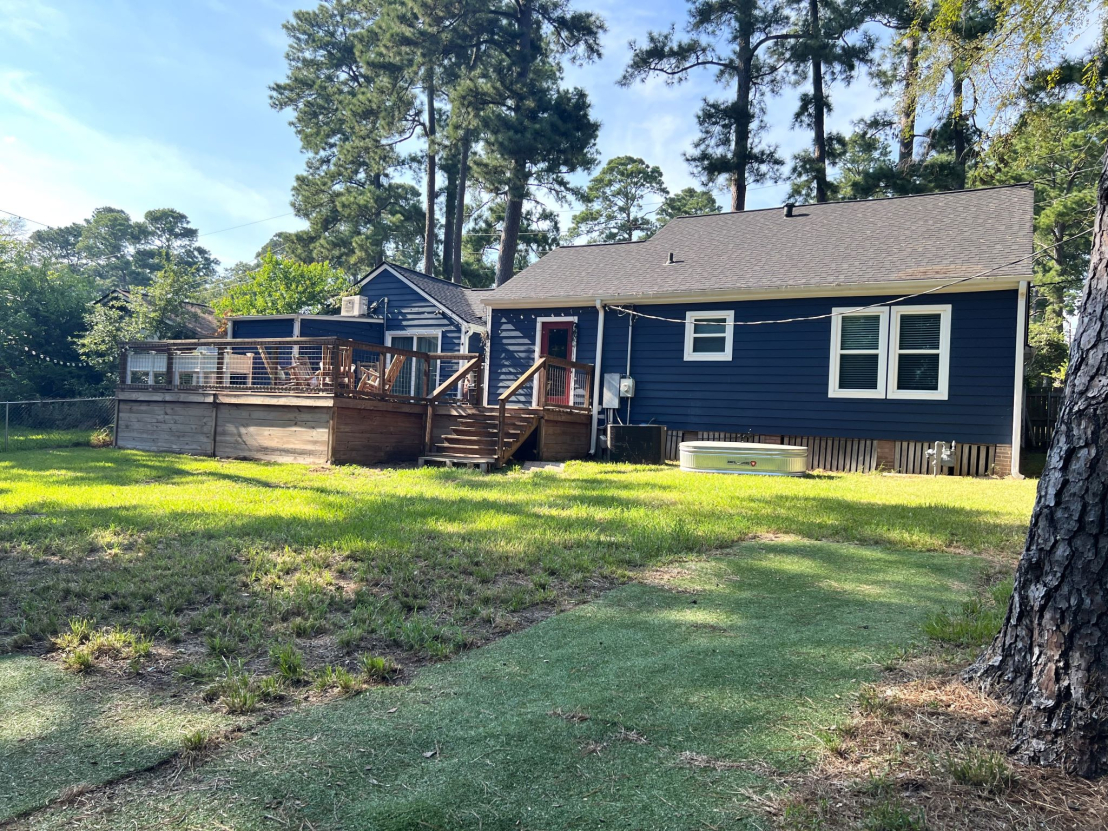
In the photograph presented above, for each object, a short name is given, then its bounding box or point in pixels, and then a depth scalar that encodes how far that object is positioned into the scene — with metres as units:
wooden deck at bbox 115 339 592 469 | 11.81
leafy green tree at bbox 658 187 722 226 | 36.12
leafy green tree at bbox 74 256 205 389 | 20.70
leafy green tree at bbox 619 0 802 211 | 23.20
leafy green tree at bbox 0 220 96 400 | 21.30
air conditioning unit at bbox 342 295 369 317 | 20.75
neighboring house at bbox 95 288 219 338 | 23.22
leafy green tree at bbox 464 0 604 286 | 24.22
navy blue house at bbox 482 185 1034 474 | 11.44
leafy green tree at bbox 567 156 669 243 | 36.91
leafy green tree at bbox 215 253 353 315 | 26.12
